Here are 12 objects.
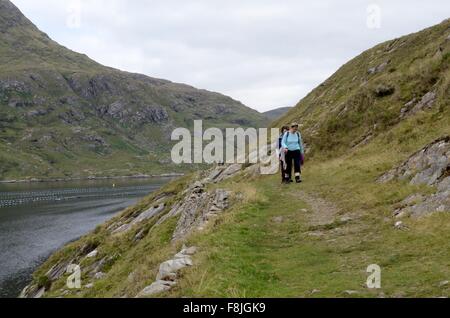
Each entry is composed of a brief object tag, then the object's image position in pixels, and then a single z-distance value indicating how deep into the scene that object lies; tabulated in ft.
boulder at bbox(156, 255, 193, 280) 42.26
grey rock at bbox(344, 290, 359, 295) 33.53
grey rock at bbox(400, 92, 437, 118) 108.27
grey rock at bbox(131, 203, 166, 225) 155.07
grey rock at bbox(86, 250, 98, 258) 145.37
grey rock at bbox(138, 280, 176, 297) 39.27
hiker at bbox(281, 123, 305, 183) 89.51
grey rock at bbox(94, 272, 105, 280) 119.71
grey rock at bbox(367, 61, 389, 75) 177.47
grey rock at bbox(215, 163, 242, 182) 151.81
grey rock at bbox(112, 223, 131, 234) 164.84
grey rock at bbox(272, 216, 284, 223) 63.95
